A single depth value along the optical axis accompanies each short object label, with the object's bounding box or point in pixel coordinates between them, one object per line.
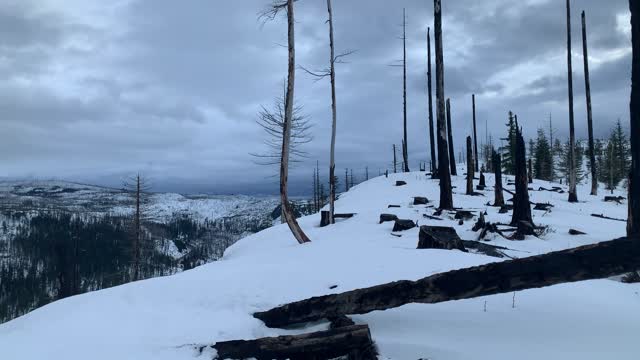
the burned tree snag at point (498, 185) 18.91
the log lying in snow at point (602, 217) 16.15
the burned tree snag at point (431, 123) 29.95
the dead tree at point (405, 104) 35.51
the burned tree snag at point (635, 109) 6.13
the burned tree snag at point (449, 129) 30.88
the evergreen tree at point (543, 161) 55.19
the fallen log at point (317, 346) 4.65
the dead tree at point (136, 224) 27.28
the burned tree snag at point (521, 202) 13.12
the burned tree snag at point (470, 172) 23.65
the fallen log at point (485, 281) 4.28
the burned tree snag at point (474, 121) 39.29
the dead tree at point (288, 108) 12.97
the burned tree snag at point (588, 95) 25.89
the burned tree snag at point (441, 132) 16.88
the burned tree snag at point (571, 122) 23.33
